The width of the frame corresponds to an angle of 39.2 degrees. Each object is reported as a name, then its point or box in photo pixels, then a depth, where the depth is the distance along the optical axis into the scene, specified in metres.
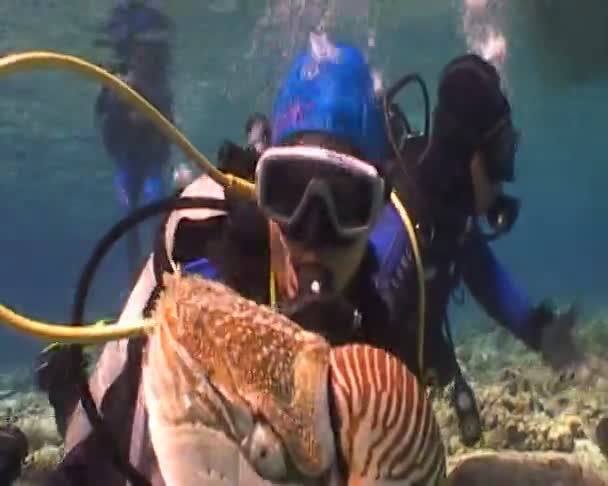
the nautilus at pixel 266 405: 0.53
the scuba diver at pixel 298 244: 0.89
